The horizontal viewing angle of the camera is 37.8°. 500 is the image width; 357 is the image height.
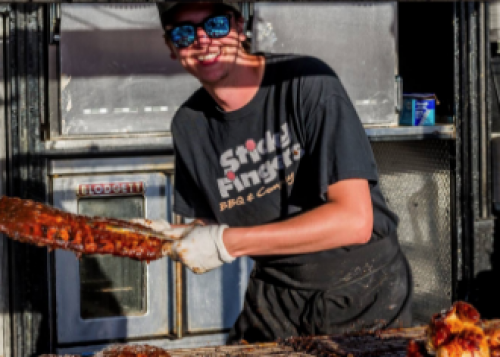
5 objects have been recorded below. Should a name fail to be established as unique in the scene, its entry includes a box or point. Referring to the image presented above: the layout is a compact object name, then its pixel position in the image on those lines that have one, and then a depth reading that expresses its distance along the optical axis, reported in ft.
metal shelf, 18.61
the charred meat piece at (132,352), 8.18
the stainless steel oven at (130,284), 16.98
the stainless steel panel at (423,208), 19.61
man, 9.90
